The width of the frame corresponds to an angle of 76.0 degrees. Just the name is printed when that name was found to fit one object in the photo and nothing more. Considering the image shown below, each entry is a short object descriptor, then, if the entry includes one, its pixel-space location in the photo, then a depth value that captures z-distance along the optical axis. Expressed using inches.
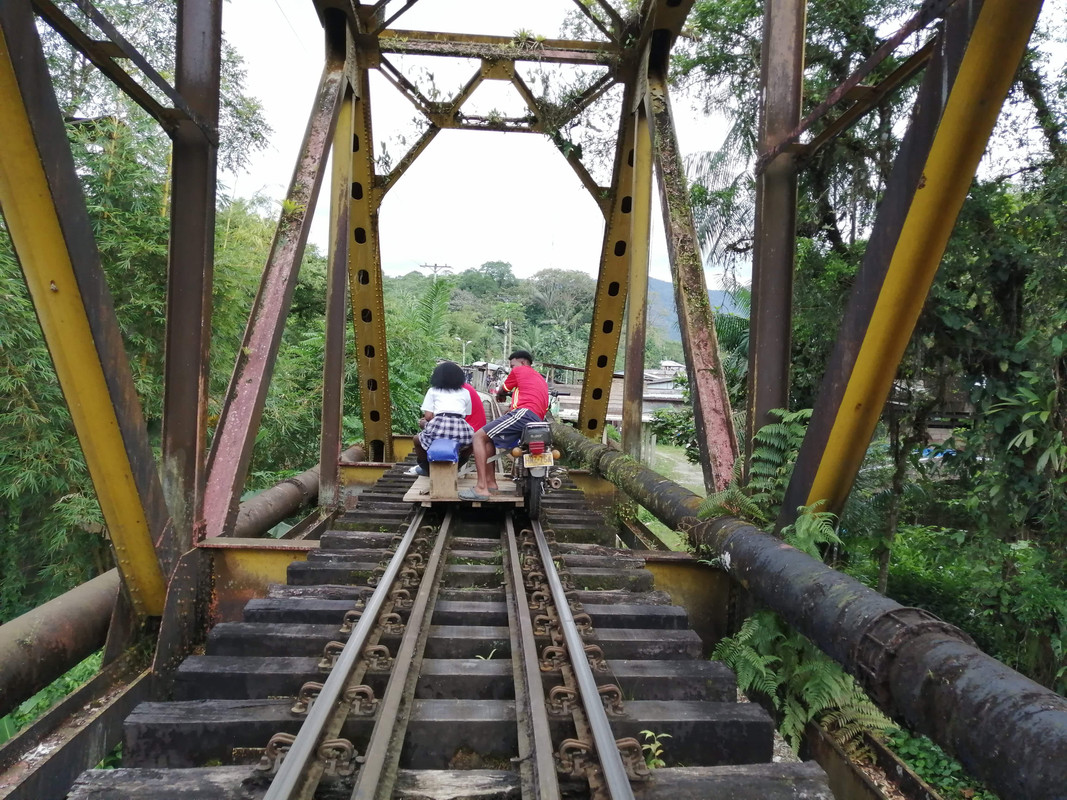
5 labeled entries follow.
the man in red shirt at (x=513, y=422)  215.9
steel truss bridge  89.4
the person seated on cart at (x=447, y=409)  214.2
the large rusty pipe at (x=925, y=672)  67.5
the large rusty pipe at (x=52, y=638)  116.0
